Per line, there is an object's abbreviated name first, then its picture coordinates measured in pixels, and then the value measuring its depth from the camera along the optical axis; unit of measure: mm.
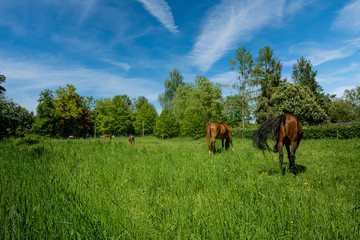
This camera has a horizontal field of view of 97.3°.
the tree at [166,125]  43553
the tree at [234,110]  34650
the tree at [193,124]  40062
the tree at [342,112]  45875
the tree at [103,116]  48844
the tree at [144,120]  55125
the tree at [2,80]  20978
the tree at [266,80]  34381
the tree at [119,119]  50469
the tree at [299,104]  28275
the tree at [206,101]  36219
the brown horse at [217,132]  8641
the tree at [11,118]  20094
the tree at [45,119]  36156
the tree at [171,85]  47469
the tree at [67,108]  37500
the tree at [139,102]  72850
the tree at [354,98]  44875
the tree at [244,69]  31000
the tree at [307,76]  45225
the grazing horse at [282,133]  4984
